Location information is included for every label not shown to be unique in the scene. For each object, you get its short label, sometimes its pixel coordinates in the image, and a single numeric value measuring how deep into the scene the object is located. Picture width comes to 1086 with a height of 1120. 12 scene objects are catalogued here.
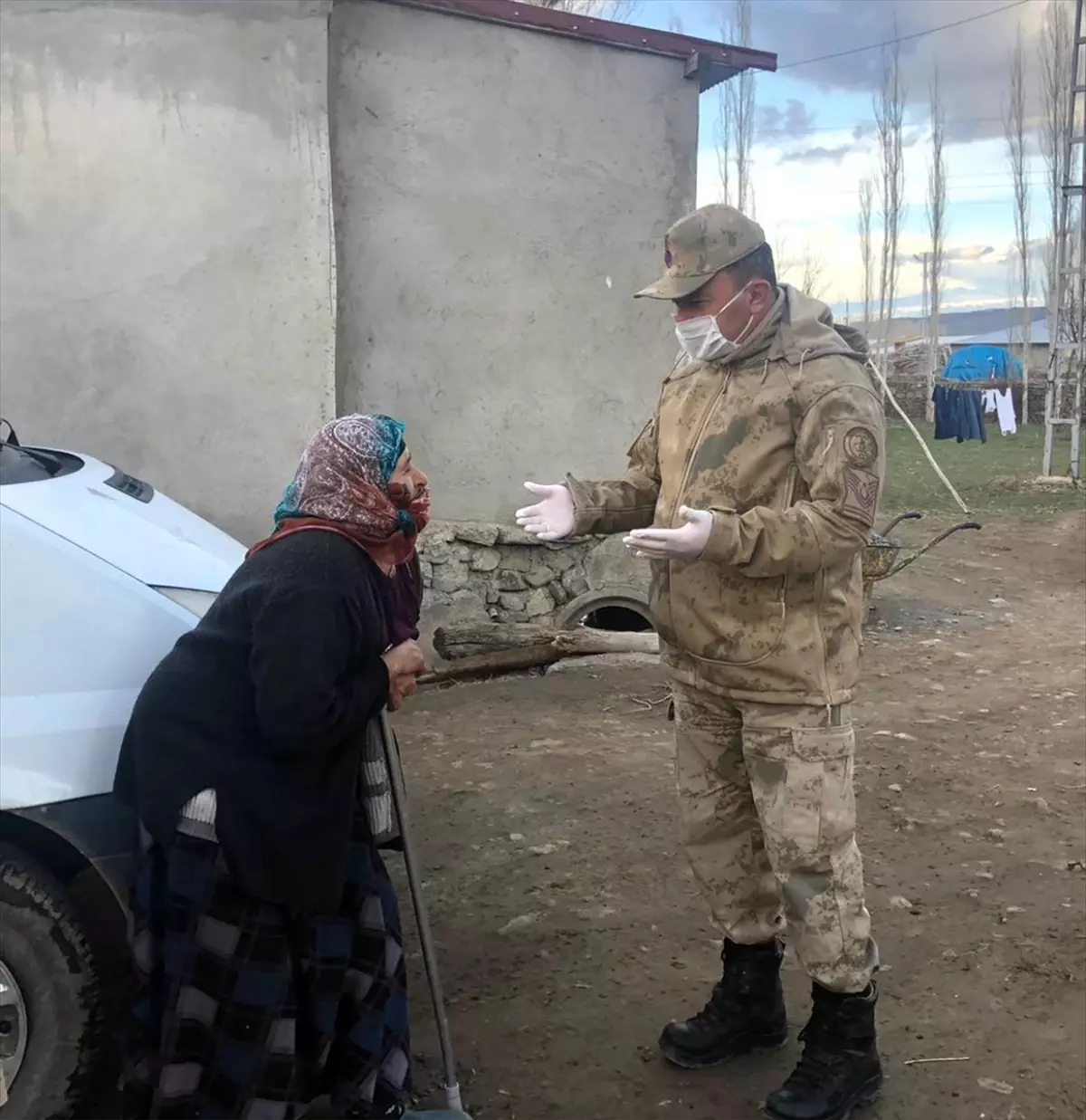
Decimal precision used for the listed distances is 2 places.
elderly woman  2.23
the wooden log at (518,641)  7.11
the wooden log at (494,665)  6.98
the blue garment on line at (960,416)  24.94
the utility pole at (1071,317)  15.35
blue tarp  38.75
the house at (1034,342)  47.61
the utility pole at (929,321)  38.12
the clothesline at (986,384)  32.57
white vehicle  2.39
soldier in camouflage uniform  2.63
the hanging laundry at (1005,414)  27.03
